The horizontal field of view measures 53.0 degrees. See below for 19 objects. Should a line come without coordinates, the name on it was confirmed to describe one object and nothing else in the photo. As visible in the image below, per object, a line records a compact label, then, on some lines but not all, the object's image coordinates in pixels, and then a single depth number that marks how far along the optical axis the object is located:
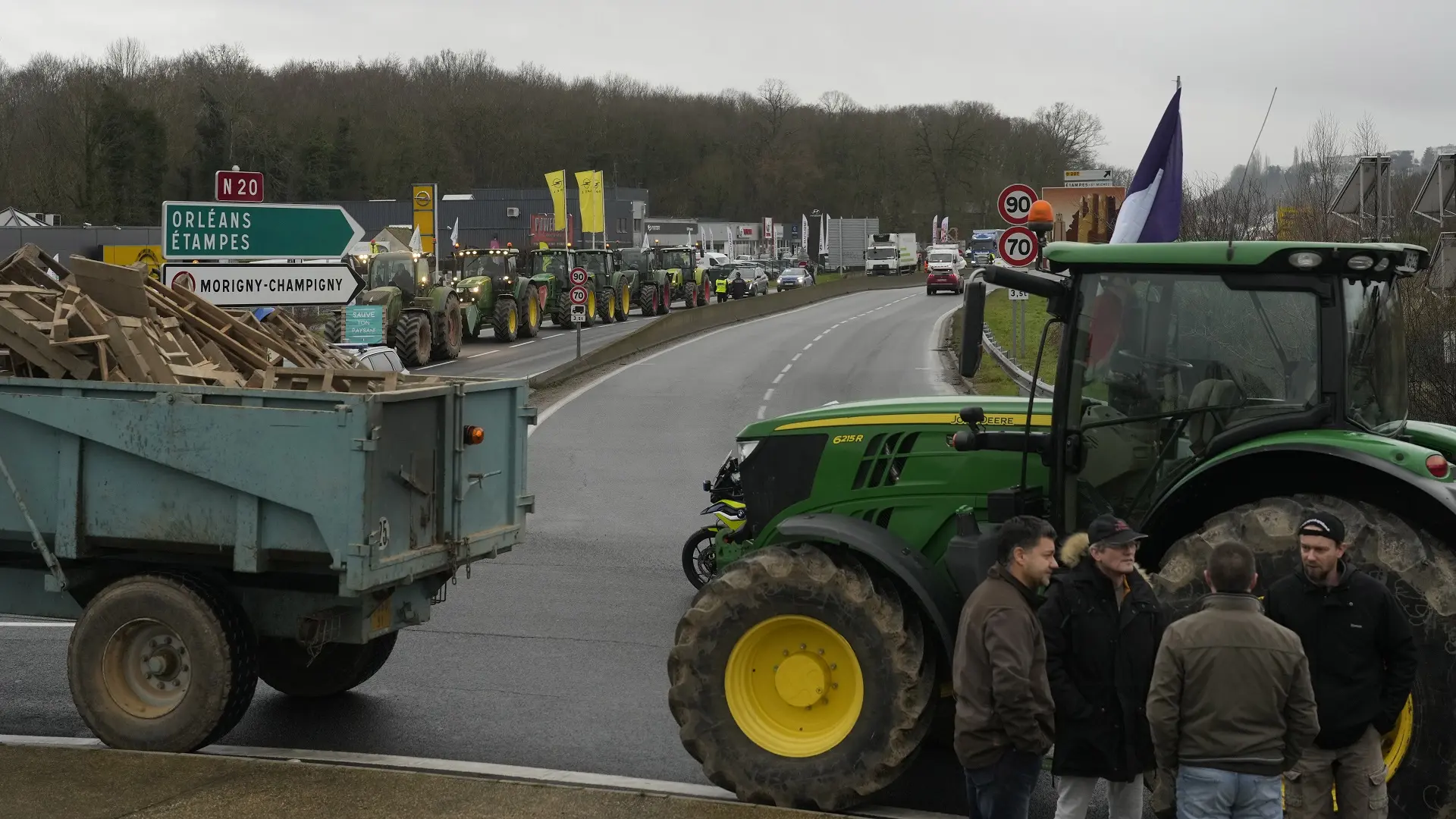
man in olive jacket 4.99
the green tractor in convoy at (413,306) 33.91
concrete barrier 32.34
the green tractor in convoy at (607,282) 50.84
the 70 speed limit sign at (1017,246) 20.50
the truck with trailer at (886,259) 87.50
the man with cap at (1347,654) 5.36
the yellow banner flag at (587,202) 54.97
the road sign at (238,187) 19.48
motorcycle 11.35
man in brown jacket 5.25
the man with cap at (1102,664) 5.41
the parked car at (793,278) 78.56
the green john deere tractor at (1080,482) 6.23
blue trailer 7.20
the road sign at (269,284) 16.19
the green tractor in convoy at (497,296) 41.06
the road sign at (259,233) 16.22
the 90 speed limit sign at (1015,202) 20.83
